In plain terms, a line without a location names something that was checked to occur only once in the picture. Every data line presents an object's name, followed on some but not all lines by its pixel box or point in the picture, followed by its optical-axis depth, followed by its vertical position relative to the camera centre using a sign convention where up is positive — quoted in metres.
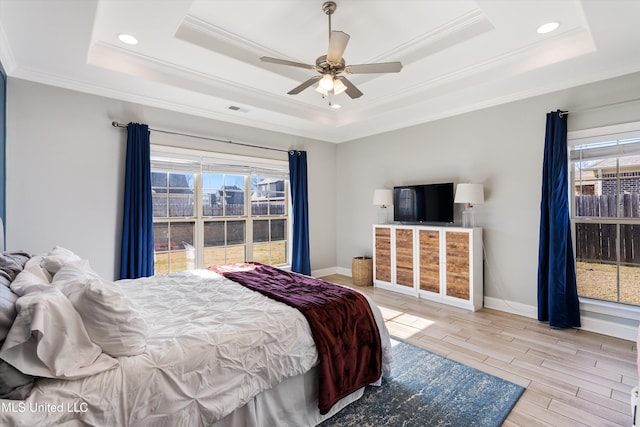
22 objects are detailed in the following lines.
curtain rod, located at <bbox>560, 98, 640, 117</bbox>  3.07 +1.11
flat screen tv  4.33 +0.16
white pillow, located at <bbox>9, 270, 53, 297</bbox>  1.46 -0.34
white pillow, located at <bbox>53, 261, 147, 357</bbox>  1.43 -0.48
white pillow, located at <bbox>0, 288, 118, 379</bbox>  1.21 -0.52
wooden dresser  3.97 -0.69
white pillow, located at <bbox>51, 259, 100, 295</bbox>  1.64 -0.35
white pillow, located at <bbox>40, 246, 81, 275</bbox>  2.06 -0.31
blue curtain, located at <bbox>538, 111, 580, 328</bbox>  3.34 -0.28
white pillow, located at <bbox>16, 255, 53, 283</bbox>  1.91 -0.34
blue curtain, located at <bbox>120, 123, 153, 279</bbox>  3.65 +0.09
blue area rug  2.00 -1.32
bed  1.23 -0.68
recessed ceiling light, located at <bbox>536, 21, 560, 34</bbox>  2.65 +1.63
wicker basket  5.26 -0.98
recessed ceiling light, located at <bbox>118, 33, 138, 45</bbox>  2.73 +1.61
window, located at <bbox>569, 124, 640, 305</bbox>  3.20 -0.01
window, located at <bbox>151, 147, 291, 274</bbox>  4.18 +0.09
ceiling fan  2.42 +1.24
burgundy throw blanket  1.99 -0.82
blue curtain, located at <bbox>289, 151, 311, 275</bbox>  5.32 +0.00
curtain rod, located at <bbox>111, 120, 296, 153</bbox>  3.65 +1.11
